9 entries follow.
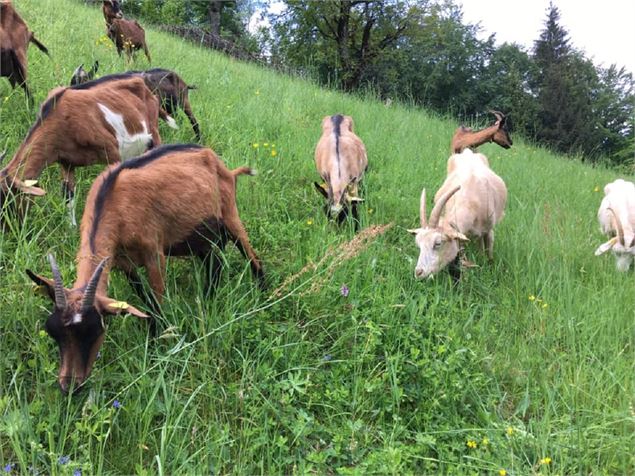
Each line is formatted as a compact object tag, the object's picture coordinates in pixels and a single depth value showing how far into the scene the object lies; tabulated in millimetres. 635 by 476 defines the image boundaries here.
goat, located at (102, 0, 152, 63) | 8523
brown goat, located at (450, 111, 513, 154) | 7926
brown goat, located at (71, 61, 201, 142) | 5934
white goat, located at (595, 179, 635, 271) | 5664
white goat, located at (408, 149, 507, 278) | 4523
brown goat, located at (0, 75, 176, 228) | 3885
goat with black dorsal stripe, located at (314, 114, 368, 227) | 5352
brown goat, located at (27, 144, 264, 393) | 2445
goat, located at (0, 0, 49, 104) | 5418
